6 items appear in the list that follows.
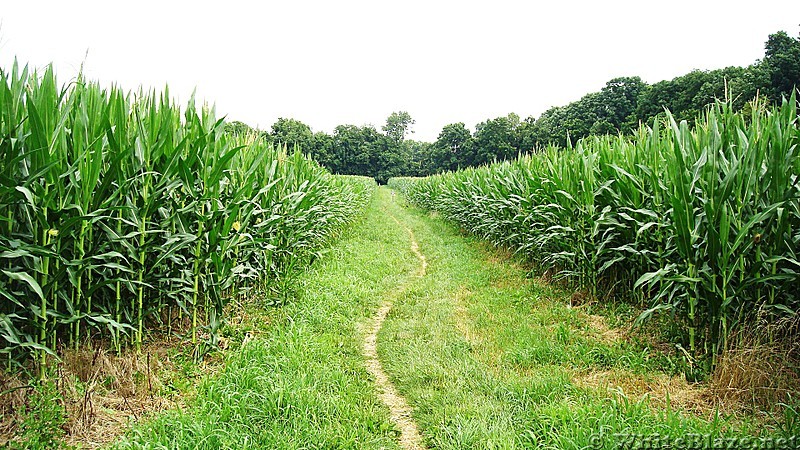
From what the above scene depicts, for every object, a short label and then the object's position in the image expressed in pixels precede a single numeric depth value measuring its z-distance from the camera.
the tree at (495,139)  62.39
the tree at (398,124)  100.31
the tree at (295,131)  62.28
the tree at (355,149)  71.94
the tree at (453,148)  68.61
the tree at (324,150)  64.75
